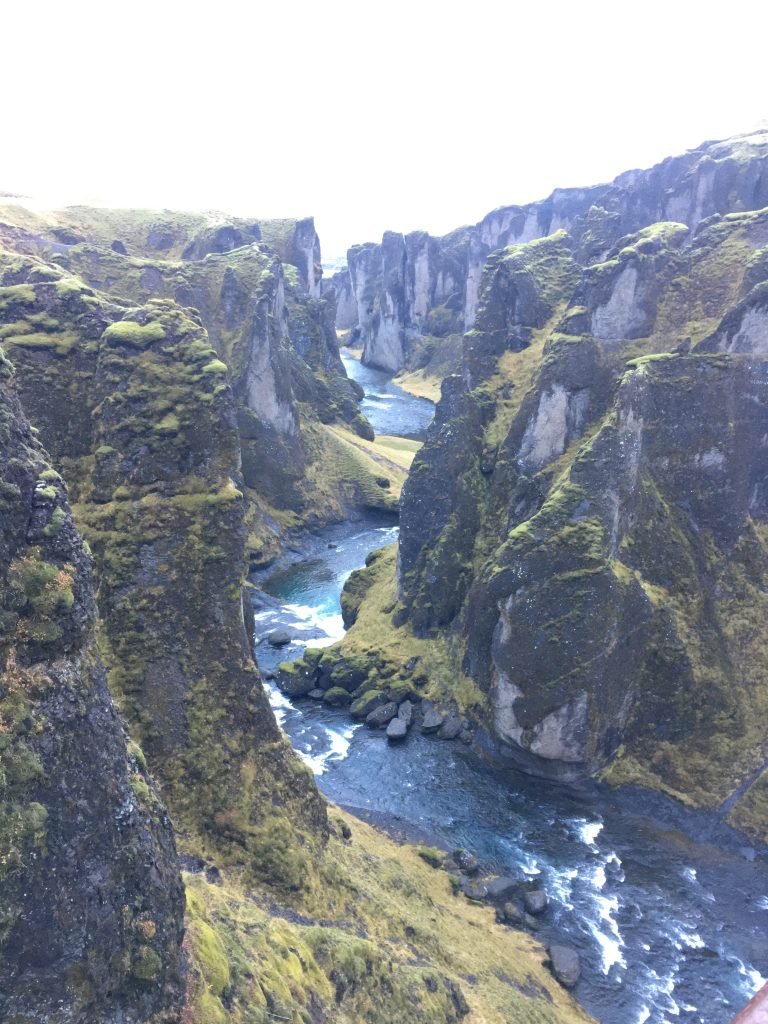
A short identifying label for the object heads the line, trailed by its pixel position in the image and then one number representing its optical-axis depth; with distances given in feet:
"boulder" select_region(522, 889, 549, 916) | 140.77
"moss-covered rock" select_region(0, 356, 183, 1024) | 54.70
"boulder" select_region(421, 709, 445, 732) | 198.60
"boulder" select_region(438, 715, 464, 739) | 195.52
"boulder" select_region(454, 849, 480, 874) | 150.20
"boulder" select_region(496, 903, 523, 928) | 138.10
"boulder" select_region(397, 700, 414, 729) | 201.38
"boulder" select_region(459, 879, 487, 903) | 143.33
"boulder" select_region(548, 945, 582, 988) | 126.11
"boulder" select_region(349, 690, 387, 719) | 206.49
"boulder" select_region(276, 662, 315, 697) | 216.54
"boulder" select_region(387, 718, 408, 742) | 194.70
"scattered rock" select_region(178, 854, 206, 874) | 99.09
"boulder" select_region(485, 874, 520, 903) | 143.95
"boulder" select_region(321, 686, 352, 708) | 212.84
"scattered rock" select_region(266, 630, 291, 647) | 247.50
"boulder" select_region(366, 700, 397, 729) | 201.57
